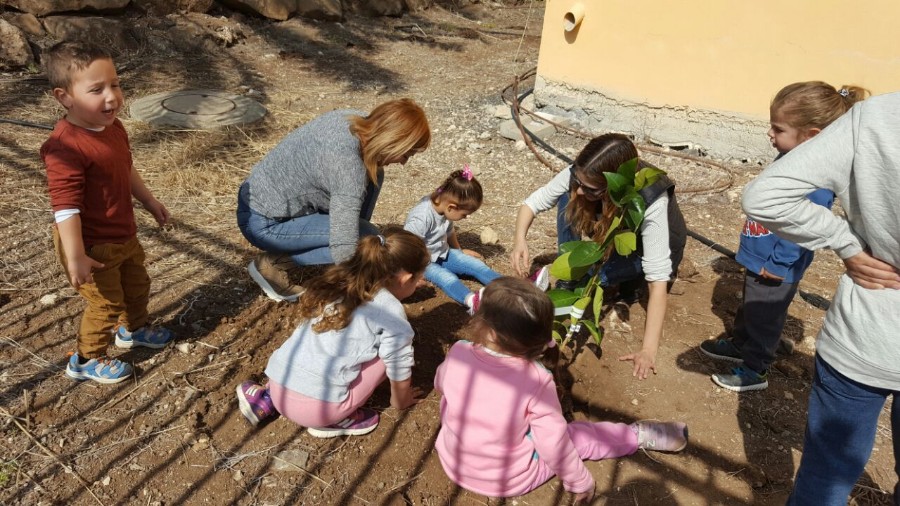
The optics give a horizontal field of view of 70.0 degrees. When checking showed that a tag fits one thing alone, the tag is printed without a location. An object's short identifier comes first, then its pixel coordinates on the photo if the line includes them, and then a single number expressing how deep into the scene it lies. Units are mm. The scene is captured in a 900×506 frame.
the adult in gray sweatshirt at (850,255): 1468
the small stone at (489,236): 4359
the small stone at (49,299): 3326
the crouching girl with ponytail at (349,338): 2416
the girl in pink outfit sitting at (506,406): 2102
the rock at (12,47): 6715
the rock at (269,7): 9266
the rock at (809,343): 3409
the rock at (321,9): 9828
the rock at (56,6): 7336
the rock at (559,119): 6465
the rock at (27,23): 7168
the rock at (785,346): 3342
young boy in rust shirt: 2381
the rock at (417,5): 11451
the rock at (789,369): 3196
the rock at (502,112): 6621
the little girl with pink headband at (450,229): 3538
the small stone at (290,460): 2523
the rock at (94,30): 7345
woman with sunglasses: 2586
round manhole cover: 5875
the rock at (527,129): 6129
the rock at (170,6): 8359
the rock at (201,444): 2572
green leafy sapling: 2557
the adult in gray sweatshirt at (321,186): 2930
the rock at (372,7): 10758
